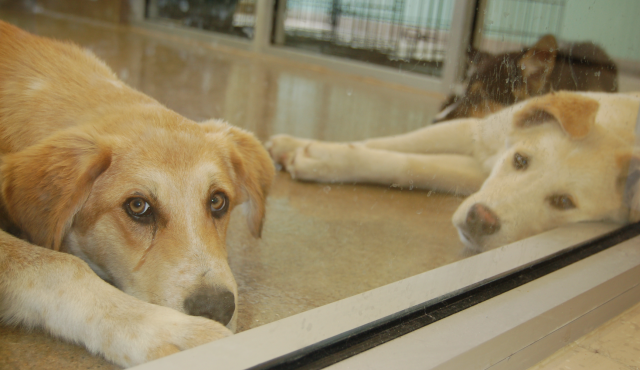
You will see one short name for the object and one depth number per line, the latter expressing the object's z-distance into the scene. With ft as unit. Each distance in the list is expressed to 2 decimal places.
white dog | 3.54
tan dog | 2.80
